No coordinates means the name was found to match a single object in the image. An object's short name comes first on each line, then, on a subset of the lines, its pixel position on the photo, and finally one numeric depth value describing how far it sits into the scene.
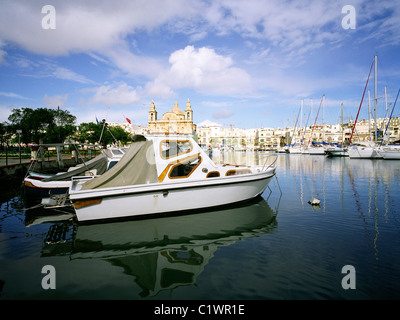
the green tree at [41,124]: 40.56
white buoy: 9.36
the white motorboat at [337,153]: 44.09
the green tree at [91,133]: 58.28
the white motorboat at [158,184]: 6.76
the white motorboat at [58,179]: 10.90
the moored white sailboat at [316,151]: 54.22
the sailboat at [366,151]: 35.44
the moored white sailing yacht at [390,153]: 33.81
